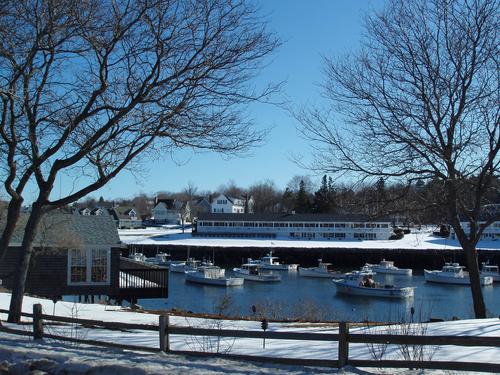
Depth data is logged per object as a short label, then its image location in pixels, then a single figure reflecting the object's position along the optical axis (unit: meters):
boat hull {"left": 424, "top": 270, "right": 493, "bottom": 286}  64.19
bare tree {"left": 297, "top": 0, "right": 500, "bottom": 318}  15.72
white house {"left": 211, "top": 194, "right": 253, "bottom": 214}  141.75
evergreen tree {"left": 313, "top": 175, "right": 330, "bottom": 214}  111.39
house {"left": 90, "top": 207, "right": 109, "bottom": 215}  133.93
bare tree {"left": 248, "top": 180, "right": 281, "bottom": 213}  154.88
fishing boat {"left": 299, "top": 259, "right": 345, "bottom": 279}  71.12
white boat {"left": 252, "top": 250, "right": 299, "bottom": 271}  78.25
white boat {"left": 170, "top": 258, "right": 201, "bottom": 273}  74.75
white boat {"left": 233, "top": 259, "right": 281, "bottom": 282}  65.50
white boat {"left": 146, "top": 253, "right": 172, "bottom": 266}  80.37
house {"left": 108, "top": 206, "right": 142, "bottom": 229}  147.65
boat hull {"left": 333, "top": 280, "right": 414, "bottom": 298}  52.09
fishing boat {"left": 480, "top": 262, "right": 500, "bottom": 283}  67.39
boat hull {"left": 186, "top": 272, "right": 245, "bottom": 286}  61.12
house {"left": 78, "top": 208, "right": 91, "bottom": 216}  136.60
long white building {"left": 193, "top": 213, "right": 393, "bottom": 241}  101.81
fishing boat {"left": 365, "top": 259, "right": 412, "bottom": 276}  75.00
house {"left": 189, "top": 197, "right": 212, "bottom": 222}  155.38
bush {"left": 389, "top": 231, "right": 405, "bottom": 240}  98.05
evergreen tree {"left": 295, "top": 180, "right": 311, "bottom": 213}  121.50
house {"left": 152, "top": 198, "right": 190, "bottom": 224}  156.00
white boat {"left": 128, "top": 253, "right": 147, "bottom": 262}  83.58
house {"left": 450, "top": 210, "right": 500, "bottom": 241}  95.19
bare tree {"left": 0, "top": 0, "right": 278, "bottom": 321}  13.54
